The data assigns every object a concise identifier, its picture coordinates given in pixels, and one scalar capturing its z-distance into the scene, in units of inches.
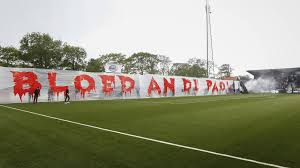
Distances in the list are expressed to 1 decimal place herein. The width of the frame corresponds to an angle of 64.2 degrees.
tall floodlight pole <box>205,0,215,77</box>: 1932.2
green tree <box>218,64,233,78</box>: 3991.1
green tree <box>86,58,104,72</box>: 2254.2
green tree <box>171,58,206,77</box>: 3230.8
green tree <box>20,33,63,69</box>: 1833.2
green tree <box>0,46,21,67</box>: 1834.4
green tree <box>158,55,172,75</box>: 3128.9
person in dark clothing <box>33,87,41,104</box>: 783.7
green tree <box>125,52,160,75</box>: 2839.6
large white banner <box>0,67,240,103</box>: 783.1
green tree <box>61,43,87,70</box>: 2048.5
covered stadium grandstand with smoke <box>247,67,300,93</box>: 2143.2
